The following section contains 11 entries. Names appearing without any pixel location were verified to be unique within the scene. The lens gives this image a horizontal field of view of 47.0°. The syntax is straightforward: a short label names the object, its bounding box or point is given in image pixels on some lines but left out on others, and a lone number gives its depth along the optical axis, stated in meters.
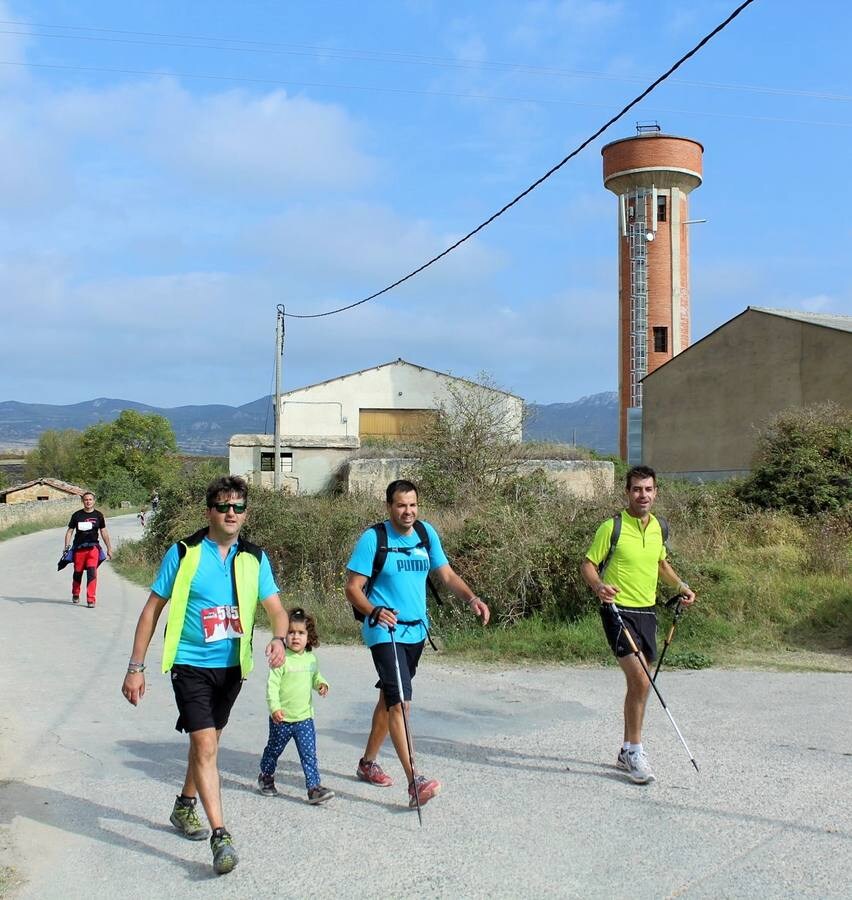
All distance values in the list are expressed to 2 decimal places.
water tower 51.81
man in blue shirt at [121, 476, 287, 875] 4.77
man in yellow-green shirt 5.97
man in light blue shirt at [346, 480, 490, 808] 5.57
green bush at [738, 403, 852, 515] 18.19
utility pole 30.86
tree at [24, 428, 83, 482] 128.25
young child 5.66
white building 55.19
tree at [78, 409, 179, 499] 94.75
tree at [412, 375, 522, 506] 22.39
